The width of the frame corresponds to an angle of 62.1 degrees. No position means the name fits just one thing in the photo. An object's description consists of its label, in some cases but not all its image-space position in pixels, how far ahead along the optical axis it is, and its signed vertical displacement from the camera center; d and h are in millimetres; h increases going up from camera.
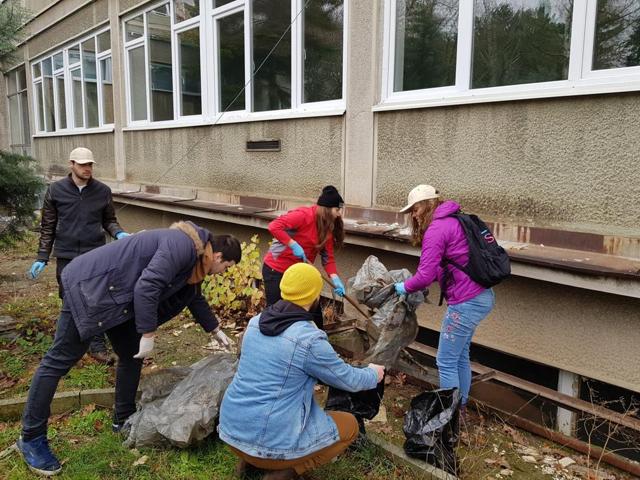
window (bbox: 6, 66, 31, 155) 15451 +1259
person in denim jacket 2479 -1068
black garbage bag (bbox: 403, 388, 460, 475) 3010 -1545
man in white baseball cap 4516 -544
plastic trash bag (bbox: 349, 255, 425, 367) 3719 -1095
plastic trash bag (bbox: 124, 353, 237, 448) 3125 -1541
